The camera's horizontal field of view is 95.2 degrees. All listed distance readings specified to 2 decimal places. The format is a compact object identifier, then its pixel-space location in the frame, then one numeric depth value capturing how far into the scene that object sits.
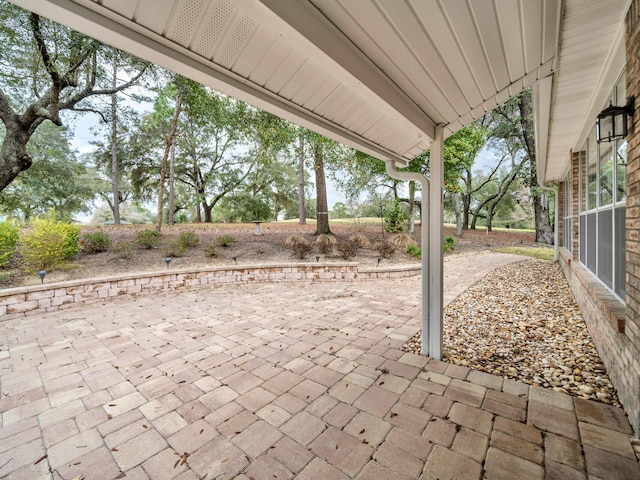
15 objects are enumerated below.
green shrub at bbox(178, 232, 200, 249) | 7.75
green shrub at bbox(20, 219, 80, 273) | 5.14
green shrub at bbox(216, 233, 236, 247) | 8.26
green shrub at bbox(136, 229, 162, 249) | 7.46
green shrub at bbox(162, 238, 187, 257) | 7.14
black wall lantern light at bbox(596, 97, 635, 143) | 1.81
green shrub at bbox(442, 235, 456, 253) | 9.43
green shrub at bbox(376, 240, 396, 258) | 8.23
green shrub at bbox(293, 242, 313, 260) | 7.54
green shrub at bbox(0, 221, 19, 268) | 5.07
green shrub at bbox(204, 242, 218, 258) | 7.31
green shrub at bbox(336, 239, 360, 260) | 7.62
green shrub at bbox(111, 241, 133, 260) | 6.63
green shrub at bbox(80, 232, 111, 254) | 6.76
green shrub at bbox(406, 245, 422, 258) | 8.30
